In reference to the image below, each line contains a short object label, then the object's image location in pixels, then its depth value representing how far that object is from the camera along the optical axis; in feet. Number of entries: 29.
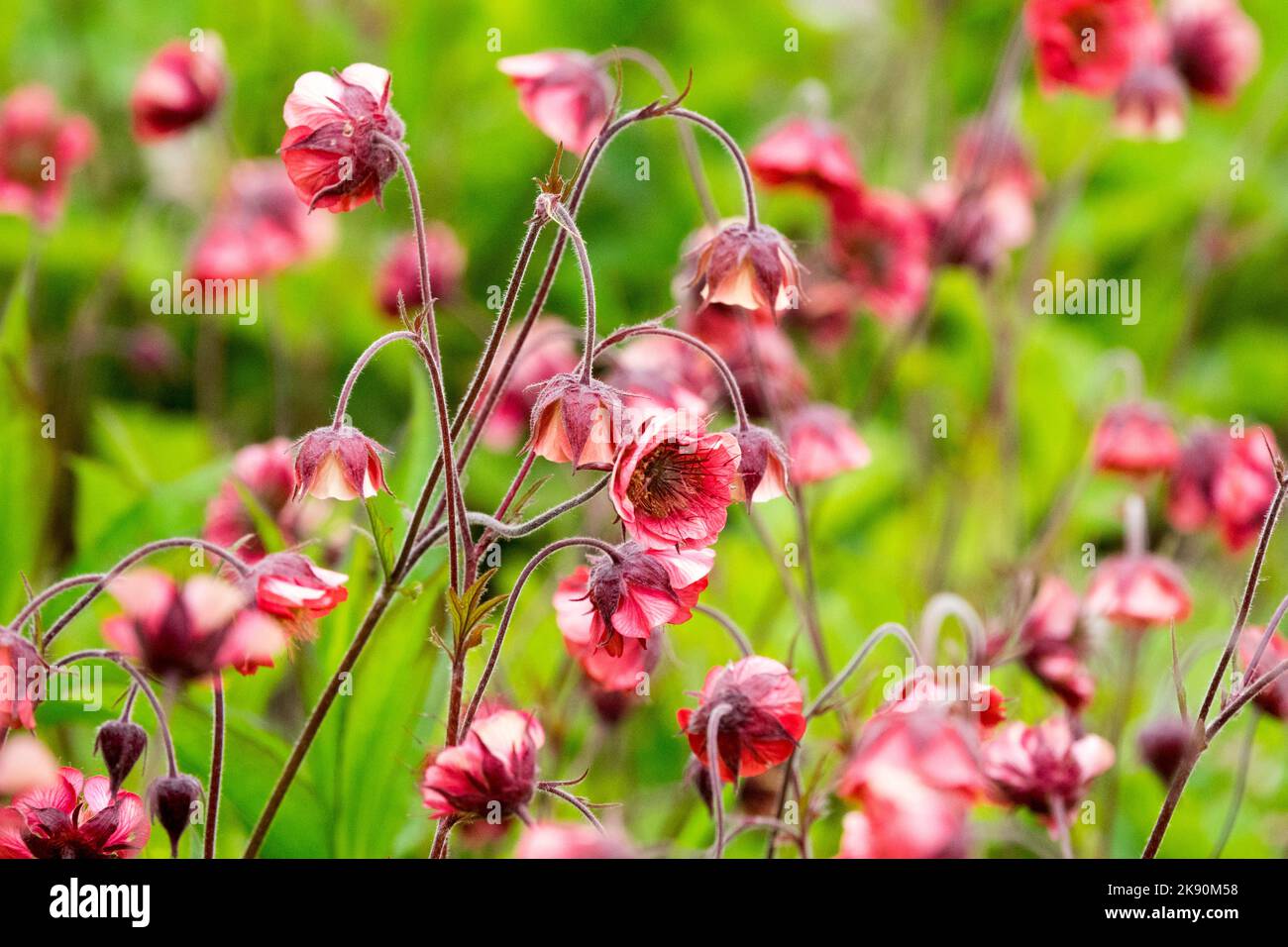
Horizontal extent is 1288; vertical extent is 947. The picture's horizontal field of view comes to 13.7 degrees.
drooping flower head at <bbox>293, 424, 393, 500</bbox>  3.27
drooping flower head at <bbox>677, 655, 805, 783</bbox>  3.30
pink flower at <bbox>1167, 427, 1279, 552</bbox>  3.93
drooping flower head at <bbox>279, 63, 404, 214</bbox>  3.29
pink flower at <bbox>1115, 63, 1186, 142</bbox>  4.27
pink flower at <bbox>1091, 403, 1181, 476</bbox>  3.96
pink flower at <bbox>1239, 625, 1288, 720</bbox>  3.47
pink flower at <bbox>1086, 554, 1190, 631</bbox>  3.72
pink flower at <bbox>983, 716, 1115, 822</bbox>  3.41
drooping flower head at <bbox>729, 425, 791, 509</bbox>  3.34
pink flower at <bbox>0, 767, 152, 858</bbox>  3.26
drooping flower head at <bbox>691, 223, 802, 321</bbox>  3.36
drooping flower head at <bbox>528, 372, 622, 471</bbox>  3.24
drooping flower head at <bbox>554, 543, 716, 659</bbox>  3.25
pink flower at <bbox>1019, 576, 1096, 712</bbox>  3.57
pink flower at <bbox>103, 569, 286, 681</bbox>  3.17
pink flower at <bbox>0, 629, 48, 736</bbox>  3.19
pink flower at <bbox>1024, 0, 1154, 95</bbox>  3.94
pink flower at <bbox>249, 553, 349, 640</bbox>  3.24
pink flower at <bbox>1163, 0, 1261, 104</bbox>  4.58
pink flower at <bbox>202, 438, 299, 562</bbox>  3.64
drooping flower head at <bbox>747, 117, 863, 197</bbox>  3.92
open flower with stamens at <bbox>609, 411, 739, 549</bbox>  3.24
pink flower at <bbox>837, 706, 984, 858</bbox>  3.12
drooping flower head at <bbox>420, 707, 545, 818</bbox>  3.21
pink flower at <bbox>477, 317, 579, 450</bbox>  3.90
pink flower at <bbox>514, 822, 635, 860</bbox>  3.14
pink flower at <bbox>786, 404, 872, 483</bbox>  3.75
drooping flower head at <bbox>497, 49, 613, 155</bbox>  3.58
